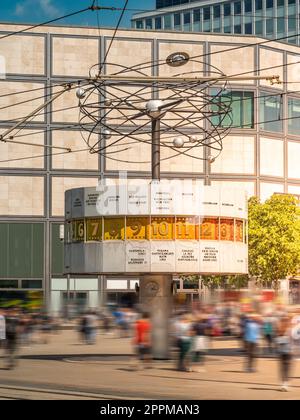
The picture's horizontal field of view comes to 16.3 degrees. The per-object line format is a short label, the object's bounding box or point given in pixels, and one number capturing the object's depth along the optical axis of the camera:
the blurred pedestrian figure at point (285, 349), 25.73
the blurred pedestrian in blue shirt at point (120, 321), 57.44
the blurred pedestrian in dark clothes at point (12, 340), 32.97
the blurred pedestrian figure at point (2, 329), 34.66
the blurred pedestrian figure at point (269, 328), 39.59
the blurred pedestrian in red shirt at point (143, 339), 32.16
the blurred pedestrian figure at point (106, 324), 64.06
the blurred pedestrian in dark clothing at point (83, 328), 49.72
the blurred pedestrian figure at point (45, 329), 53.17
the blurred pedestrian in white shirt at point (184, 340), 31.52
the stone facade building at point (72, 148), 92.38
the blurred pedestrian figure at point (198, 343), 31.94
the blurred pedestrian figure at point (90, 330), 49.25
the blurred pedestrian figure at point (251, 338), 31.88
